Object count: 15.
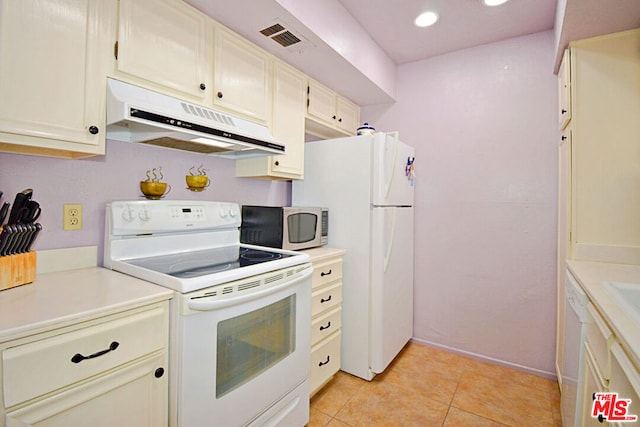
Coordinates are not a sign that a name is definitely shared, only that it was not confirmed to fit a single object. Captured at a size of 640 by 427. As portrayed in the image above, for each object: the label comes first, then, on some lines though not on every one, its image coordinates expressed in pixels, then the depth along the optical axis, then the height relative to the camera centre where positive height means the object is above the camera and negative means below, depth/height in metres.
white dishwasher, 1.26 -0.59
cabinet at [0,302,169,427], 0.80 -0.48
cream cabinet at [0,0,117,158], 1.04 +0.50
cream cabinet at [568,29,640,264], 1.71 +0.41
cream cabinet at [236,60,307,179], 2.07 +0.61
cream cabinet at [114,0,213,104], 1.33 +0.78
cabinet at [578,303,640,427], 0.76 -0.46
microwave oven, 2.00 -0.08
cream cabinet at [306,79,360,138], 2.43 +0.89
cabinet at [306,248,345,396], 1.92 -0.65
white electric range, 1.12 -0.39
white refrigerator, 2.16 -0.09
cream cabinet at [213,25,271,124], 1.71 +0.81
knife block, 1.04 -0.21
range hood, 1.25 +0.40
